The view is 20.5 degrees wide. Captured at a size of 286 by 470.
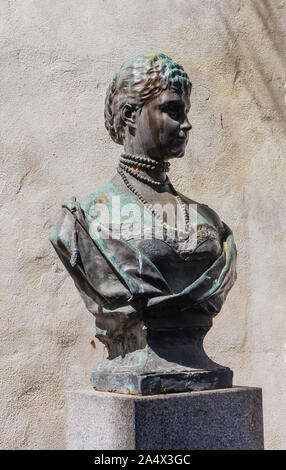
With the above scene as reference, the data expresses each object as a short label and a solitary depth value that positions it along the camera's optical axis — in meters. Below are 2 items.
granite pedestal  2.25
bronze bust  2.34
